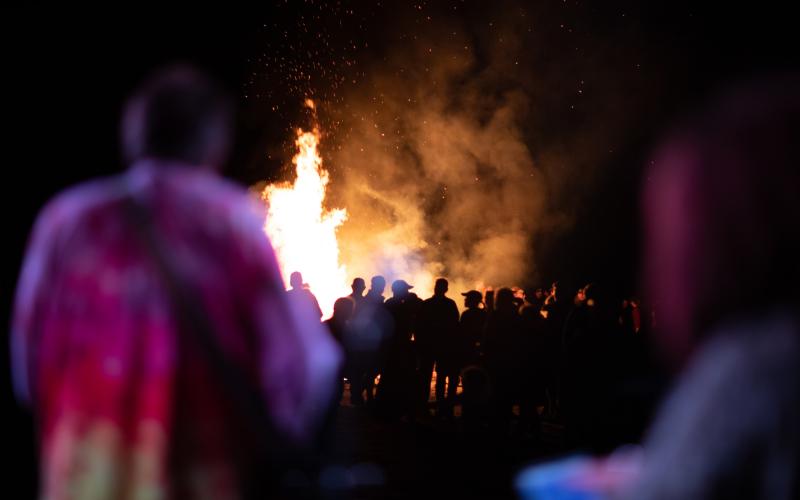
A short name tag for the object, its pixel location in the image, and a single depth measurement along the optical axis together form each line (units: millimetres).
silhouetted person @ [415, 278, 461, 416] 11953
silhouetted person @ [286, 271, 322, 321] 10359
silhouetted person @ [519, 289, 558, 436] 10922
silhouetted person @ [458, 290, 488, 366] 12273
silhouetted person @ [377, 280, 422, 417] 12375
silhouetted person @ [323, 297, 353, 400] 12159
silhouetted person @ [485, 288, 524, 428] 10859
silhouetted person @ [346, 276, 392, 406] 12211
